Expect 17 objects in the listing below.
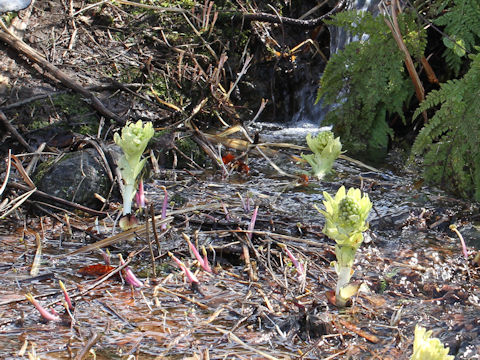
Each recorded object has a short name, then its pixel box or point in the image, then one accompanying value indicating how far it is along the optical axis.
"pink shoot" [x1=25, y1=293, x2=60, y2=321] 1.96
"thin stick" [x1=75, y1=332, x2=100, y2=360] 1.73
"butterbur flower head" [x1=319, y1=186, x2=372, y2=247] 2.09
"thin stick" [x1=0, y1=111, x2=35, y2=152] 3.93
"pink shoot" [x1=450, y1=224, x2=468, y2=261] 2.73
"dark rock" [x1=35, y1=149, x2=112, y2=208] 3.34
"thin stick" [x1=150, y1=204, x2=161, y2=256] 2.18
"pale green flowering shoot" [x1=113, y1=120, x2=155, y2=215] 2.81
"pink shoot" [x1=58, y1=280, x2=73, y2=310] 2.03
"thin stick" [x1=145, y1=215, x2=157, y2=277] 2.29
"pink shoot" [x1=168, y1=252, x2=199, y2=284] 2.29
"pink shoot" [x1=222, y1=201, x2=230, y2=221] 2.96
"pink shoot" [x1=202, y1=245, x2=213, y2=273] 2.49
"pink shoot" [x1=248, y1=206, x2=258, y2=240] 2.75
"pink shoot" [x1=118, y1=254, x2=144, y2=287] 2.30
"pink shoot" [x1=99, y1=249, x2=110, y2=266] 2.47
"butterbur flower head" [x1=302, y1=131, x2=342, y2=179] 3.65
